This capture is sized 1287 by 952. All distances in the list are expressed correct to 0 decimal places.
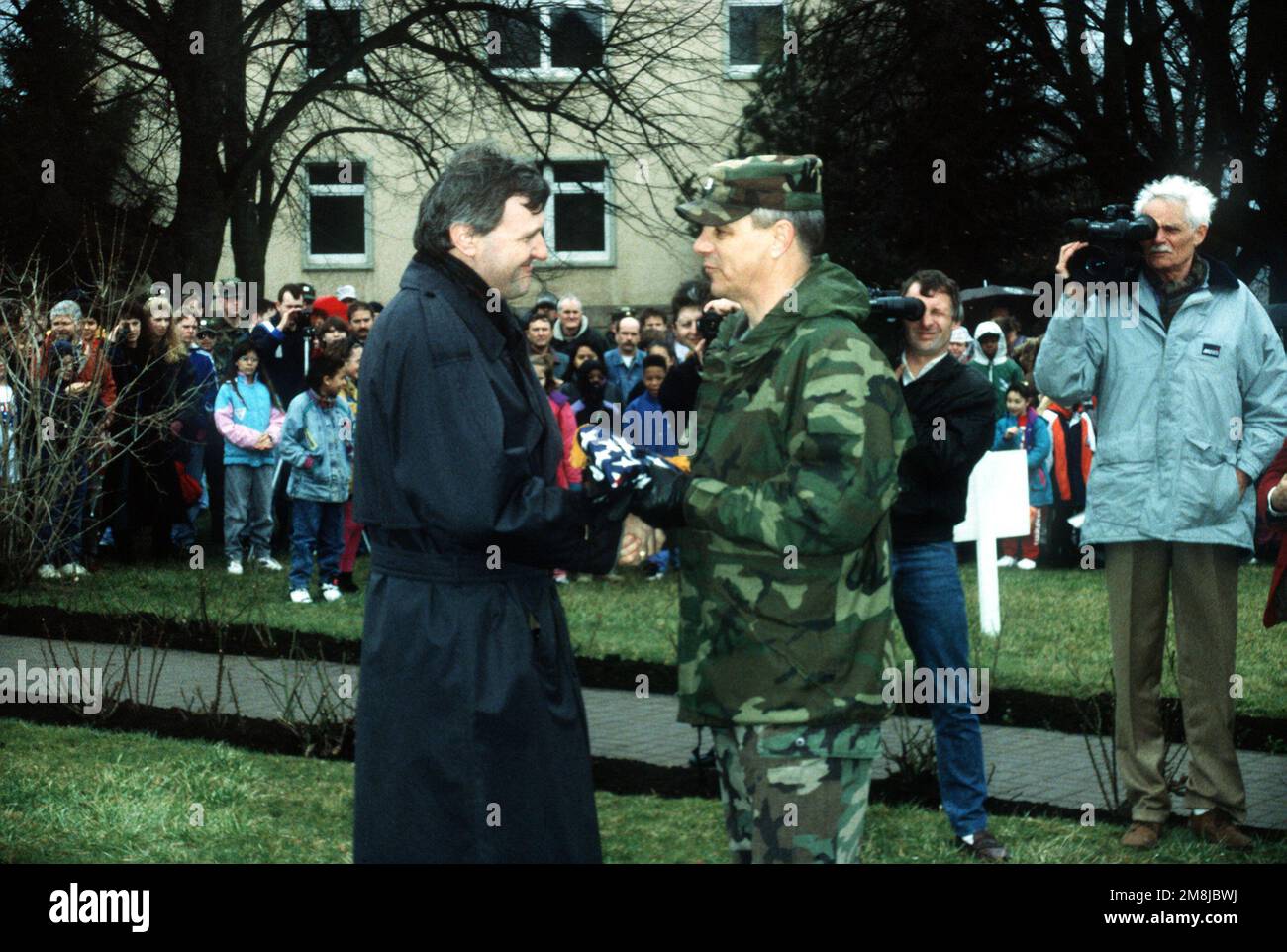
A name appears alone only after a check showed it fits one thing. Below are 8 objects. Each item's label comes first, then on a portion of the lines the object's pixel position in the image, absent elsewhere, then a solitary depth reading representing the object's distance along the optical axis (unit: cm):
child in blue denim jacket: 1220
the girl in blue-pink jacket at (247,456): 1342
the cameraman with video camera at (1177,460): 611
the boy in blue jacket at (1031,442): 1509
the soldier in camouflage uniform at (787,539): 353
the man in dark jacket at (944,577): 596
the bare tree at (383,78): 1775
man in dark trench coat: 353
